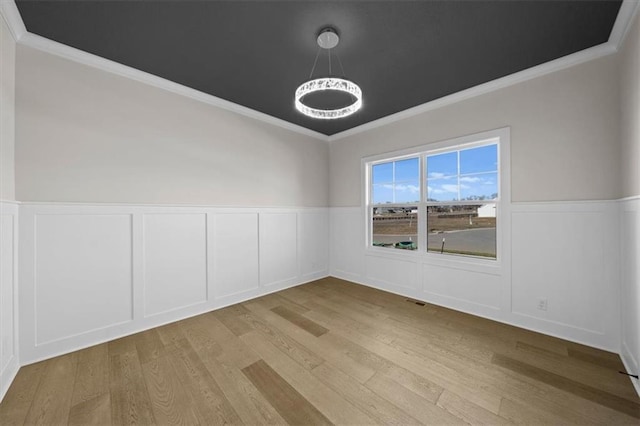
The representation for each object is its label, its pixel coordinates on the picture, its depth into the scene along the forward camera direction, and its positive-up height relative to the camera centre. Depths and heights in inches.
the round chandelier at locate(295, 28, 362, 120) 76.0 +40.8
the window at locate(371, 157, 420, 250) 142.1 +6.3
